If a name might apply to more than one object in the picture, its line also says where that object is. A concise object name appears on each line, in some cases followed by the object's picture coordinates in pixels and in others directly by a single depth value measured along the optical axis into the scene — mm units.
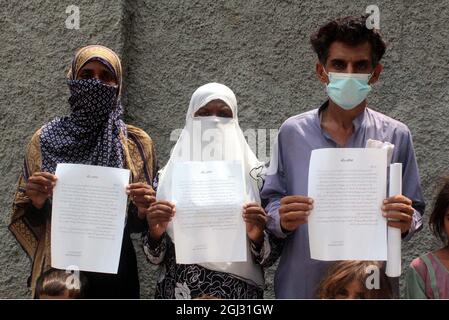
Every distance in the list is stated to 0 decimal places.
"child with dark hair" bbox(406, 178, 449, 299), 3035
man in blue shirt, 3082
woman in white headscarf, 3121
